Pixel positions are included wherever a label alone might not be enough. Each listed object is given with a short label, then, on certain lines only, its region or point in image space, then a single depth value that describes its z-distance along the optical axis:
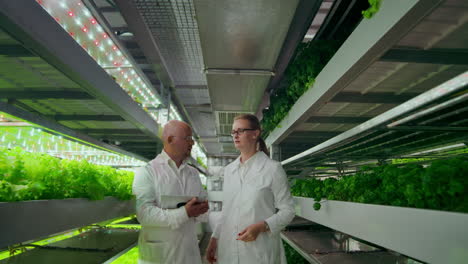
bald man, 1.97
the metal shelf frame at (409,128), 1.15
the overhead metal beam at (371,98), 2.61
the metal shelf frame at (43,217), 1.10
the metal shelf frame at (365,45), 1.33
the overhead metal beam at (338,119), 3.42
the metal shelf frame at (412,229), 1.07
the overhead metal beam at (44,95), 1.46
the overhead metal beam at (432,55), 1.86
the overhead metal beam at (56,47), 1.19
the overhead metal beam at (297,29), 2.97
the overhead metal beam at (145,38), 2.90
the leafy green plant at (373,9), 1.55
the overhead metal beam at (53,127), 1.51
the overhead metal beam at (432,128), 1.69
